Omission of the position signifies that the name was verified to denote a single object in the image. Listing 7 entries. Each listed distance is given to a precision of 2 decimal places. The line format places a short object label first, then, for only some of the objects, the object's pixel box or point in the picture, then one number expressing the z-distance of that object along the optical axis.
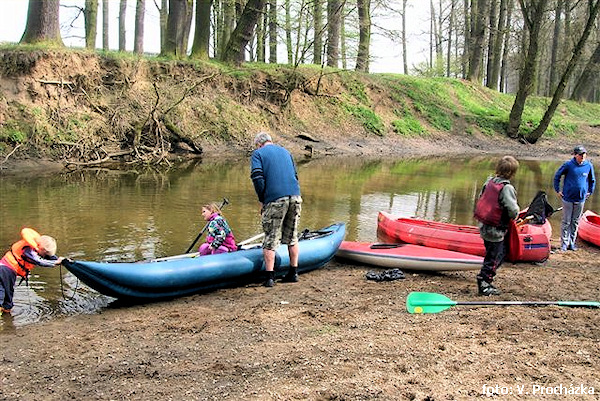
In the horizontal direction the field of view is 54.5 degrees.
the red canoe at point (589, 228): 8.95
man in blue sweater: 6.13
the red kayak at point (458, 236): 7.36
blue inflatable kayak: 5.36
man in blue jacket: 8.10
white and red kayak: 6.70
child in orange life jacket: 5.23
